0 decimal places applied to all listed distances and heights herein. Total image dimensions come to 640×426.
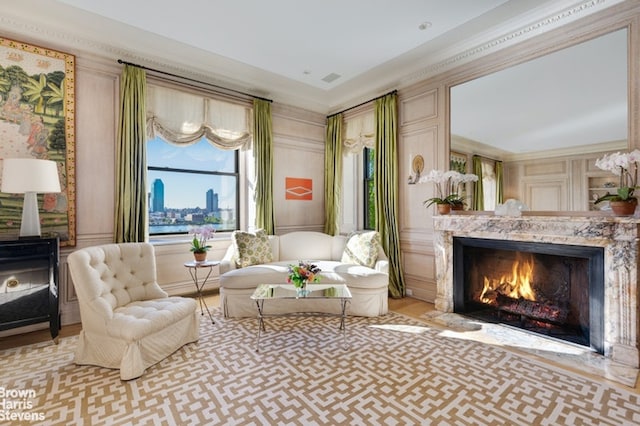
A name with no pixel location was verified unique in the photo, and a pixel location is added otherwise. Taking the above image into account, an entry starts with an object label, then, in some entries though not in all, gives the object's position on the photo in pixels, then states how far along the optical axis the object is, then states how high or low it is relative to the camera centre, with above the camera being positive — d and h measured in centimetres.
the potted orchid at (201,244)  367 -37
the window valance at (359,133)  500 +138
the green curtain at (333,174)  552 +74
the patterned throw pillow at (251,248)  404 -46
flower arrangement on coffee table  295 -60
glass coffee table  285 -78
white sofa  363 -86
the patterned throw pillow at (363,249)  403 -48
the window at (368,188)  565 +49
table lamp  273 +29
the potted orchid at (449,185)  372 +37
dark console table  275 -64
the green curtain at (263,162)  482 +83
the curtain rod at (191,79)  370 +185
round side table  351 -58
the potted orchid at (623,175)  246 +33
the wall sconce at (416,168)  424 +65
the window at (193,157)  409 +86
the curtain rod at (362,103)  451 +184
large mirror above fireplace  271 +93
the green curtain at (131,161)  365 +65
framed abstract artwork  534 +46
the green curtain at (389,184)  445 +44
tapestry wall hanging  306 +97
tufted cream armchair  235 -83
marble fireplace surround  245 -27
